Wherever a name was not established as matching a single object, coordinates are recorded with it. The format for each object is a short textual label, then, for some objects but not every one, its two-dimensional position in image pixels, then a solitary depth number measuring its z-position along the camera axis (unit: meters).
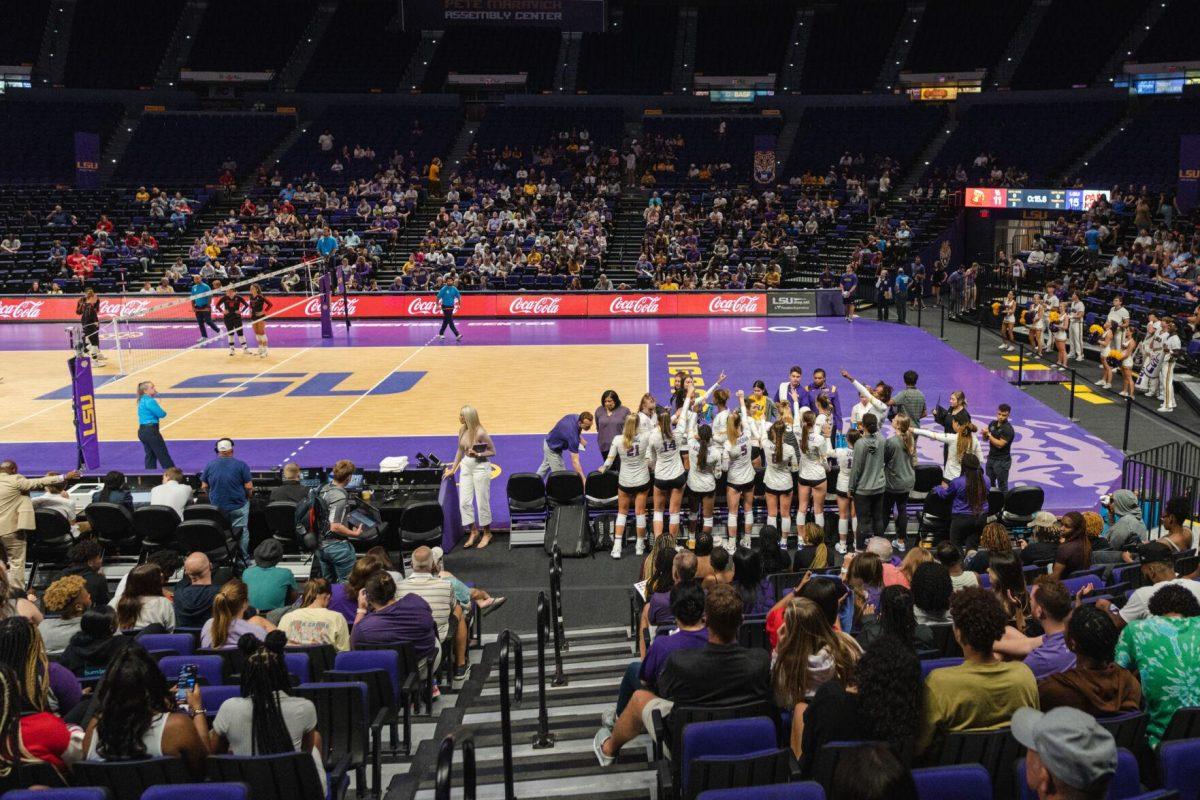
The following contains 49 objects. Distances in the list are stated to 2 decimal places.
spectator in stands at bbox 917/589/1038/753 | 5.33
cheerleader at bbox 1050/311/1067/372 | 25.77
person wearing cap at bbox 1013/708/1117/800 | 3.70
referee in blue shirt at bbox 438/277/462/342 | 30.94
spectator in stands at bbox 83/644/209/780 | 5.36
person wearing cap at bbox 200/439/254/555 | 12.73
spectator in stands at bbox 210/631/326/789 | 5.62
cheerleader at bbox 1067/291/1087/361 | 26.03
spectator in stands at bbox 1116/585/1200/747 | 5.81
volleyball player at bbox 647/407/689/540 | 13.24
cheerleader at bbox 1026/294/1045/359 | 27.31
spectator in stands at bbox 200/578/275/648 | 7.55
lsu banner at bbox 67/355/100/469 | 17.14
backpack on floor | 13.35
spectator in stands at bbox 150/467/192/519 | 12.86
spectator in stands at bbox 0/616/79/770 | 5.52
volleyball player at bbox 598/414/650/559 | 13.23
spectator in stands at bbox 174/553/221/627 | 9.05
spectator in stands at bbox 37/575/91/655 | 7.79
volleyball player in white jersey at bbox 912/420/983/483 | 12.73
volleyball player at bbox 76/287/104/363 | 25.78
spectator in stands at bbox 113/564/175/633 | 8.27
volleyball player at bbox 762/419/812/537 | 12.99
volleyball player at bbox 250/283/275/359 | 28.38
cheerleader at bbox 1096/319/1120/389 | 23.02
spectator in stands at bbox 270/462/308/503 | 12.69
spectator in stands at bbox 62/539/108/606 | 9.23
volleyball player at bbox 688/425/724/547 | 13.09
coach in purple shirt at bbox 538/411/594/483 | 14.15
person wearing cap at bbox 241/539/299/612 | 9.44
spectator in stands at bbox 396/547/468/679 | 8.77
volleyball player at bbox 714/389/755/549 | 13.30
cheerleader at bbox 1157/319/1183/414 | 20.84
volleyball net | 28.48
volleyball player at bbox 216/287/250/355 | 27.94
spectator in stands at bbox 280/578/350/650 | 7.84
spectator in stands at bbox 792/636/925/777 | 5.12
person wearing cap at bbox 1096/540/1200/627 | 7.09
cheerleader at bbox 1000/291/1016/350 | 28.97
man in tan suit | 12.13
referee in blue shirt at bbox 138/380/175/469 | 16.53
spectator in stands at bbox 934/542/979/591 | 8.41
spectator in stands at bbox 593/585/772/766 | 5.90
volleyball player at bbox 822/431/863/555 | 13.24
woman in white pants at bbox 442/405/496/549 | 13.72
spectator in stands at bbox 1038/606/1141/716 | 5.46
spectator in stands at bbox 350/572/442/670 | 7.89
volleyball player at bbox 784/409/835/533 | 13.09
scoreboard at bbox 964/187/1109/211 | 35.81
